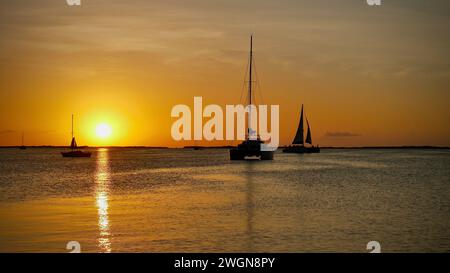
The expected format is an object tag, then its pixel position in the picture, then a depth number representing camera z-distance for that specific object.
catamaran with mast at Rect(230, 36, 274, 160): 99.18
